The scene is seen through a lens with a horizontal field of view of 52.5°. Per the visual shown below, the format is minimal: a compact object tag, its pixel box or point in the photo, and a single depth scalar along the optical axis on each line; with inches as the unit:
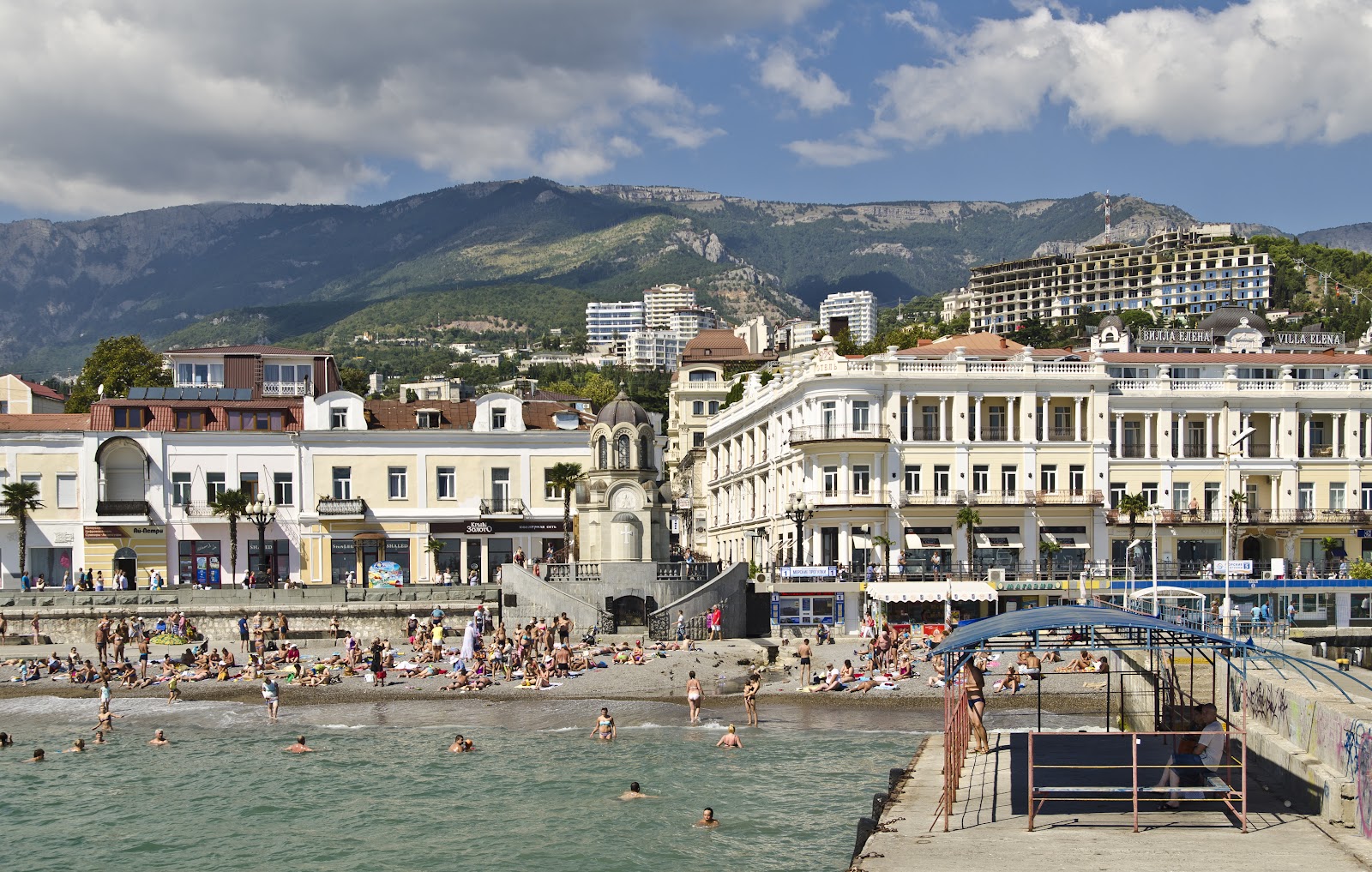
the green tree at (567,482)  2447.1
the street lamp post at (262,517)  2338.8
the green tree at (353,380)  4601.4
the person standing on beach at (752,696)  1493.6
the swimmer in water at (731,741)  1375.5
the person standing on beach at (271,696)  1584.6
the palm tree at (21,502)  2336.4
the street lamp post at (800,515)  2229.3
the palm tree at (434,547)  2453.2
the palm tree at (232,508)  2321.6
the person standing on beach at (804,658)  1740.9
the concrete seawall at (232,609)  2118.6
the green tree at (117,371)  3459.6
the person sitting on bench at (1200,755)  802.2
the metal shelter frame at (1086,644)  780.6
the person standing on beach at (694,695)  1525.6
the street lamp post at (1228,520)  2026.0
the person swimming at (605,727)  1430.9
